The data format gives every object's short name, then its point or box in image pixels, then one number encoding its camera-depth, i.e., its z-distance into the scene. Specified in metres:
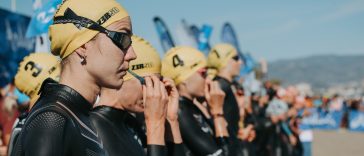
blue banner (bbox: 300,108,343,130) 25.67
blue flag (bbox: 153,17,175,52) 11.26
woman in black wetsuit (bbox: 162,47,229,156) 4.96
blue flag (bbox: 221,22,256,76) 16.44
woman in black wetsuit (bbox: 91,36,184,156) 3.55
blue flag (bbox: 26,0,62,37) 6.77
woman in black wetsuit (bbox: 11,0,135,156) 2.37
